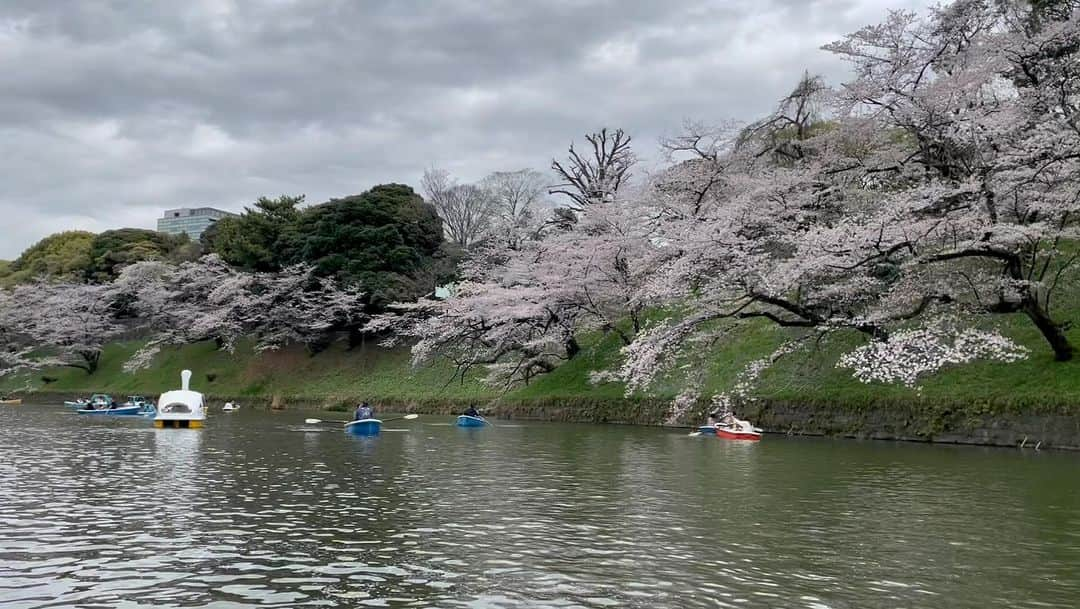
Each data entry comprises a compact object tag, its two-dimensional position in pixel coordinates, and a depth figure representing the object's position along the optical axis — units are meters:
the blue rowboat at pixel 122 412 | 44.00
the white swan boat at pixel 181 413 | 33.19
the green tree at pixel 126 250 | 78.31
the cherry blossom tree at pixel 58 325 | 68.88
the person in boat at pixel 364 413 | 29.56
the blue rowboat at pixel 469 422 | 32.84
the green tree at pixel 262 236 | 61.25
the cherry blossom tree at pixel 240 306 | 55.56
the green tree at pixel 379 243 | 54.00
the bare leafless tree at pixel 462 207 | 64.19
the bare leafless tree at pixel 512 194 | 57.91
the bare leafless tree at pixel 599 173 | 44.00
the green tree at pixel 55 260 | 83.56
